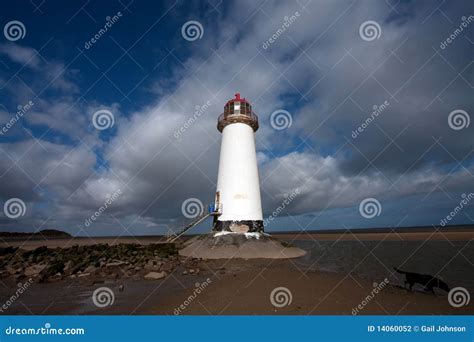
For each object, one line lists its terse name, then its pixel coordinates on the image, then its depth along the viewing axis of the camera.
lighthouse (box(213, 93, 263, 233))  21.91
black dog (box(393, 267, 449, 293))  10.79
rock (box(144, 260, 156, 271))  15.63
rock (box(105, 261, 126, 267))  16.44
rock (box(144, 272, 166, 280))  13.41
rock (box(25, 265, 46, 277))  13.61
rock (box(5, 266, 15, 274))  14.18
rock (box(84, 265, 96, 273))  14.55
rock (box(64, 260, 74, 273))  14.24
